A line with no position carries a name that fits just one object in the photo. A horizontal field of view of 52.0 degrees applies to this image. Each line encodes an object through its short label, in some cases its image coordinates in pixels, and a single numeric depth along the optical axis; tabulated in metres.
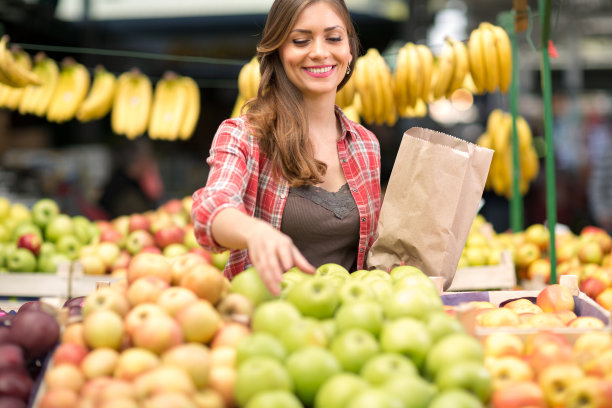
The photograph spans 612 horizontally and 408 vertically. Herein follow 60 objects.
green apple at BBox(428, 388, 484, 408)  1.23
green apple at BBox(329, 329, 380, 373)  1.39
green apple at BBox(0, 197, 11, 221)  4.09
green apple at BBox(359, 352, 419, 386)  1.32
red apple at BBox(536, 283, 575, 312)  2.10
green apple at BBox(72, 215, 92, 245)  3.97
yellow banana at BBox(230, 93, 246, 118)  4.01
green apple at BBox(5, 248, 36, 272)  3.51
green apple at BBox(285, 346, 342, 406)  1.34
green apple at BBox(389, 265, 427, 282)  1.97
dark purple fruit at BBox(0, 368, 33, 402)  1.46
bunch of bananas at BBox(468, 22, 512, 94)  3.56
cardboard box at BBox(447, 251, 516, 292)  3.43
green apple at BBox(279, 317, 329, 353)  1.42
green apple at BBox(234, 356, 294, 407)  1.29
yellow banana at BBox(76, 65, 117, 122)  4.34
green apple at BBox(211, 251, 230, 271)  3.54
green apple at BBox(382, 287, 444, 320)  1.55
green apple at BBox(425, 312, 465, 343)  1.48
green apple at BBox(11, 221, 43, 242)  3.78
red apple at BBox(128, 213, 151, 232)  4.03
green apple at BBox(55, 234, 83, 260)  3.76
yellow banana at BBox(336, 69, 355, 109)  3.67
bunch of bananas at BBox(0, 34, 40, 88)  3.51
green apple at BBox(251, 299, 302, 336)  1.46
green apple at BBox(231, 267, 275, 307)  1.67
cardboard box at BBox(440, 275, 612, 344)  1.63
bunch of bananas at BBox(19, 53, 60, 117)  4.22
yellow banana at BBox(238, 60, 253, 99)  3.76
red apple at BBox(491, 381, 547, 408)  1.33
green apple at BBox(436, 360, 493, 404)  1.32
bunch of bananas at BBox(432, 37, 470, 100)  3.61
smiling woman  2.29
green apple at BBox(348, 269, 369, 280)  2.01
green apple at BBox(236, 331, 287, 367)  1.37
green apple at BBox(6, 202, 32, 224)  4.09
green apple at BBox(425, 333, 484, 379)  1.37
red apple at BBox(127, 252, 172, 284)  1.71
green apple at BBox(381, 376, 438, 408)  1.27
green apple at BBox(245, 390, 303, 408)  1.23
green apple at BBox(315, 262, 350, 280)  1.96
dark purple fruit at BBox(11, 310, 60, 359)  1.59
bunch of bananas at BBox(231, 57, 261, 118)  3.74
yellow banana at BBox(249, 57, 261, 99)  3.73
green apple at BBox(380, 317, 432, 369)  1.42
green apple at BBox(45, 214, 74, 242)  3.87
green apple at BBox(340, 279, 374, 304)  1.60
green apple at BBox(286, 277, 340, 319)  1.55
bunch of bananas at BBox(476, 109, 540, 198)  5.25
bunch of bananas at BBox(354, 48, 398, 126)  3.68
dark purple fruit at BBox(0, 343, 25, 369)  1.53
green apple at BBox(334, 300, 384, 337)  1.49
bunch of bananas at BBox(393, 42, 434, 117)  3.62
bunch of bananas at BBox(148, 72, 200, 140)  4.53
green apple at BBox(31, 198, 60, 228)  3.96
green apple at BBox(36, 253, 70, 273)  3.58
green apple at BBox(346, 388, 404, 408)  1.20
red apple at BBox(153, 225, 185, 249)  3.87
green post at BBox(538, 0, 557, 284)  2.96
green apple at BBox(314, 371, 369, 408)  1.27
